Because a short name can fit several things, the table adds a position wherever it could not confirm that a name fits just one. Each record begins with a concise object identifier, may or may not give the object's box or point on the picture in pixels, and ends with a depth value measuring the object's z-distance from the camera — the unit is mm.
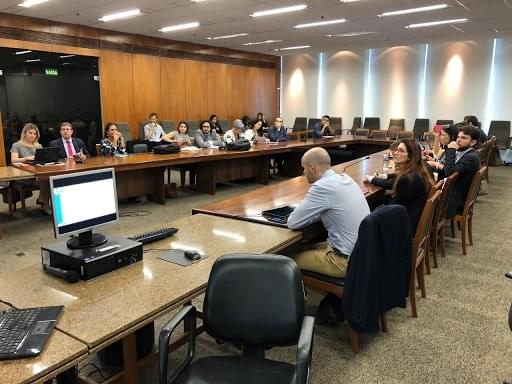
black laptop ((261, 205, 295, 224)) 2709
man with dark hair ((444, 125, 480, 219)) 4086
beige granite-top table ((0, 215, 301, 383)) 1307
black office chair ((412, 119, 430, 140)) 11462
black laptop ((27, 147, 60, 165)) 5051
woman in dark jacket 3143
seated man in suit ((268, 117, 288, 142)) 8685
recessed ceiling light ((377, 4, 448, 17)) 6774
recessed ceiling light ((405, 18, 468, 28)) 7906
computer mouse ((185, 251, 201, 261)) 2051
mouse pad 2025
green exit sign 8375
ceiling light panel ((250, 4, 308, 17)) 6873
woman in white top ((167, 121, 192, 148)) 7410
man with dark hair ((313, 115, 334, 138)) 9609
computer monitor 1868
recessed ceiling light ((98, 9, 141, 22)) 7332
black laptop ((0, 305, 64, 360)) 1291
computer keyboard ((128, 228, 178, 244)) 2295
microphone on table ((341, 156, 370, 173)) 5114
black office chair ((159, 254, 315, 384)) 1599
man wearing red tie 5621
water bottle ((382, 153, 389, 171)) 4931
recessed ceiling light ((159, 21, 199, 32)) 8460
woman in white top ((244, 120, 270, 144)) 8358
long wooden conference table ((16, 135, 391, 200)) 5246
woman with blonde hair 5242
